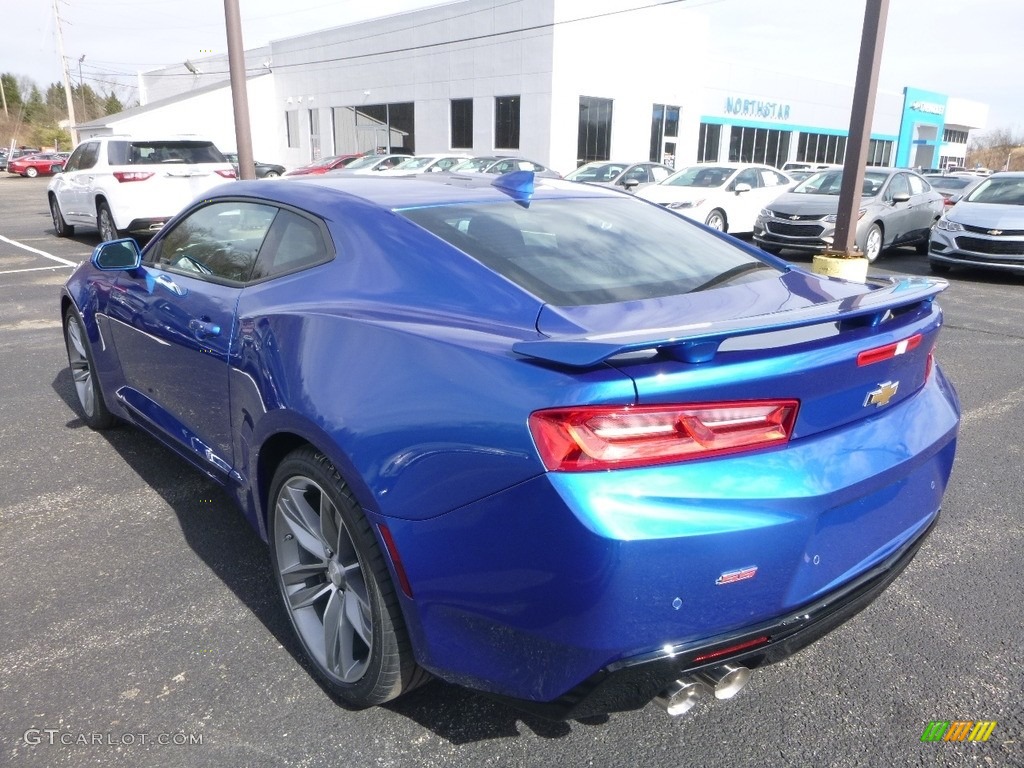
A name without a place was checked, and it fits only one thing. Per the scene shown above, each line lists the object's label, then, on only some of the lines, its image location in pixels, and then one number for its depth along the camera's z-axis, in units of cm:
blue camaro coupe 172
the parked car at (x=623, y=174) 1543
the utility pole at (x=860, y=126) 802
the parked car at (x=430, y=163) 1983
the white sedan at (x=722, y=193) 1366
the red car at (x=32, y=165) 4541
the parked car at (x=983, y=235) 1093
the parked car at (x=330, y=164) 2380
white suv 1152
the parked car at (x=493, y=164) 1869
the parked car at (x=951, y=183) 1931
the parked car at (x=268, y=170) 2761
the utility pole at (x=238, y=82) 1148
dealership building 3006
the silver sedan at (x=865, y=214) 1215
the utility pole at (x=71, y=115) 5005
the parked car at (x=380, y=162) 2232
